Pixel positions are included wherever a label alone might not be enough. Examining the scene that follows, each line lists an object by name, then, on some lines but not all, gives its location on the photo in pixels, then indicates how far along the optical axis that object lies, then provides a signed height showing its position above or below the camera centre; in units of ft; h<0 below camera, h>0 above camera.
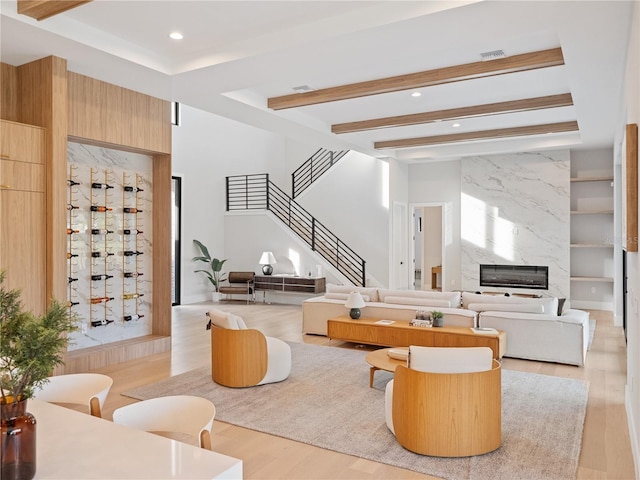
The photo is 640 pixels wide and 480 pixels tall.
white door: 37.11 -0.63
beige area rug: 10.64 -4.87
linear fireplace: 33.35 -2.59
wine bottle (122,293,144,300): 21.01 -2.41
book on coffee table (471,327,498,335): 18.39 -3.53
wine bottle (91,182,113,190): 19.67 +2.27
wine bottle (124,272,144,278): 21.03 -1.49
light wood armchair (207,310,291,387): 15.76 -3.86
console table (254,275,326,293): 35.22 -3.22
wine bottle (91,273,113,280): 19.80 -1.48
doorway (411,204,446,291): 42.22 -0.84
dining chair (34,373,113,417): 8.29 -2.59
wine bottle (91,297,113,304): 19.70 -2.41
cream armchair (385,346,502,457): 10.77 -3.61
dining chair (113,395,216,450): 7.02 -2.59
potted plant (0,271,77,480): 4.66 -1.25
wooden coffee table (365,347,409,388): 14.55 -3.78
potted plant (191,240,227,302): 38.04 -2.11
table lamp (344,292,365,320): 21.29 -2.81
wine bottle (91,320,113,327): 19.74 -3.38
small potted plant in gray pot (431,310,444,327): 19.31 -3.13
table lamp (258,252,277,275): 37.47 -1.61
